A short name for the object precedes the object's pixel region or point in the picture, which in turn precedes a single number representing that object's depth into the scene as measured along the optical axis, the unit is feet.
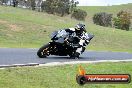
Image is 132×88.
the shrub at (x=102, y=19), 375.66
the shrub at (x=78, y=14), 371.82
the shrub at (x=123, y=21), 352.49
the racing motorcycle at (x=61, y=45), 57.67
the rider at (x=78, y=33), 59.06
